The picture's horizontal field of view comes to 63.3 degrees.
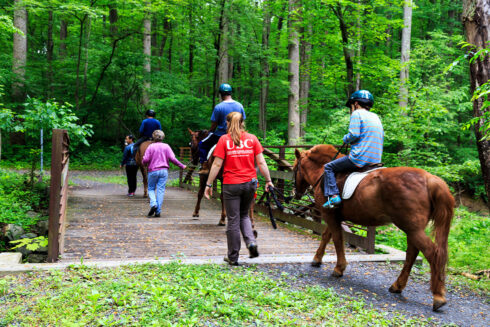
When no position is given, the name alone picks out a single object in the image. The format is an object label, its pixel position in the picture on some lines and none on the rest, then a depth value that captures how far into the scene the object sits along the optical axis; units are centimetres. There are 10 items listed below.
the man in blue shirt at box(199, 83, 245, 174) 728
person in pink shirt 888
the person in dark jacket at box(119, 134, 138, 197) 1216
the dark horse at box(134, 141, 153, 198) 1155
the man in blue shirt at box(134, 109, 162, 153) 1139
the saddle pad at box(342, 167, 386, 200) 486
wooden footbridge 569
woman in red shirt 521
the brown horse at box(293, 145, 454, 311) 420
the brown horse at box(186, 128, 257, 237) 825
